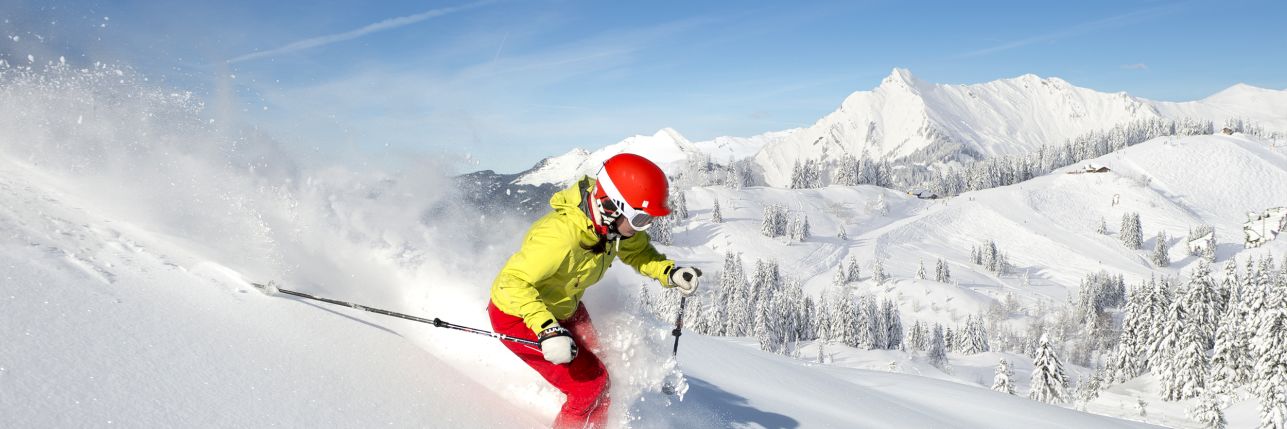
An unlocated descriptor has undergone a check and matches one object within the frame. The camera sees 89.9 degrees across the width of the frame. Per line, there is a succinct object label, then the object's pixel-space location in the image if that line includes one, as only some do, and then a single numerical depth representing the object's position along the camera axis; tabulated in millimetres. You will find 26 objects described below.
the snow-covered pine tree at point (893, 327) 89938
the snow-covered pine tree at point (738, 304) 81188
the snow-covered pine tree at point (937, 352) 78312
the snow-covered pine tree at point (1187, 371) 50938
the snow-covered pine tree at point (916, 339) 86750
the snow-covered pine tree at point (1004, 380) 48062
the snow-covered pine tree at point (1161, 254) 129125
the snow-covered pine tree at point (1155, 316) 56219
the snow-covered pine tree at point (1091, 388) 57438
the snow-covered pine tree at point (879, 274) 116062
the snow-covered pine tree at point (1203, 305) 52312
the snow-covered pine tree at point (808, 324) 87562
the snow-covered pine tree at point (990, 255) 126812
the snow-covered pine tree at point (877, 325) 86625
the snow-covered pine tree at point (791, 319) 83562
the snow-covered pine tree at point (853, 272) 118375
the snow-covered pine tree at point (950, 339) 93681
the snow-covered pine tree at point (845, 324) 86375
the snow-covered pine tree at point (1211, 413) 41188
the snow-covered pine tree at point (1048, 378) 44219
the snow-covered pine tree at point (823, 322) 87744
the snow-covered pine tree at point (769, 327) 74688
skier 4738
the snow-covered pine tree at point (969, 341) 89625
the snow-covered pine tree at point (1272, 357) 38594
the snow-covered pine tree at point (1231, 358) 48406
